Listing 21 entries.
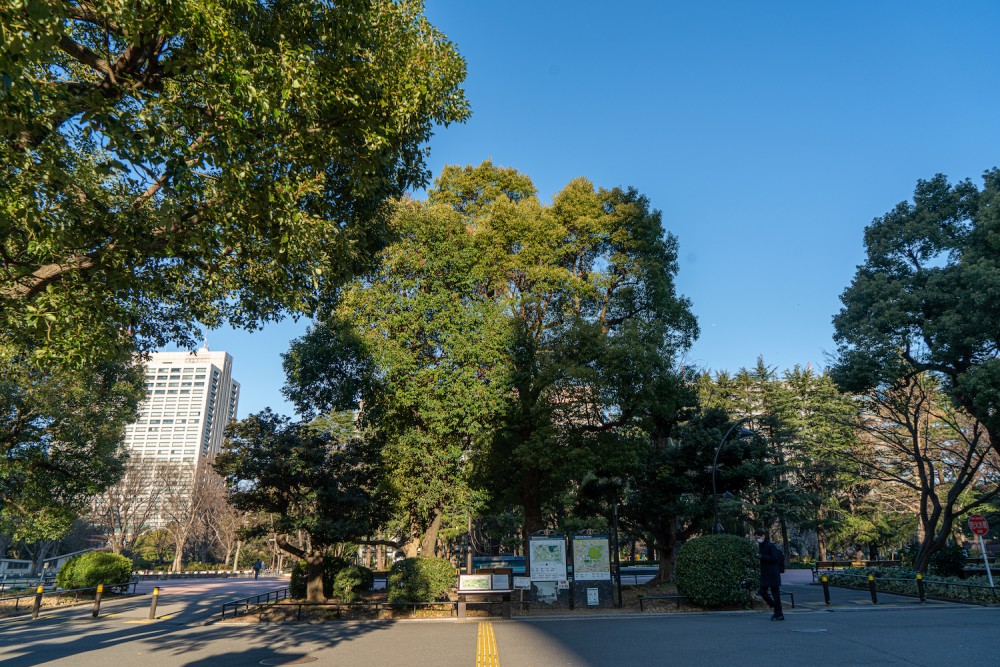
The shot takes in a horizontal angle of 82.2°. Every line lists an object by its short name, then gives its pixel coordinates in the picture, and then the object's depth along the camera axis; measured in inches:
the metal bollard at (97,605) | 684.9
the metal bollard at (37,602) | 690.8
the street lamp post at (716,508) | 826.0
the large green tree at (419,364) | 755.4
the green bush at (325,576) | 854.5
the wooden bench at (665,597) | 642.7
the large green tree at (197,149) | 254.7
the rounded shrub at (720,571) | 634.2
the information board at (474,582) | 684.7
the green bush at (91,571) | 971.3
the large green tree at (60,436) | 824.9
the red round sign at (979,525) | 733.3
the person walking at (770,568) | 488.4
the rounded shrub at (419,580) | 712.4
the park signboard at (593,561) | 695.1
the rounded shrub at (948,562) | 877.2
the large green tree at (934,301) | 737.0
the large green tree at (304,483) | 753.0
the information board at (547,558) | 694.5
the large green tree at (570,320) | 814.5
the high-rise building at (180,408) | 6978.4
